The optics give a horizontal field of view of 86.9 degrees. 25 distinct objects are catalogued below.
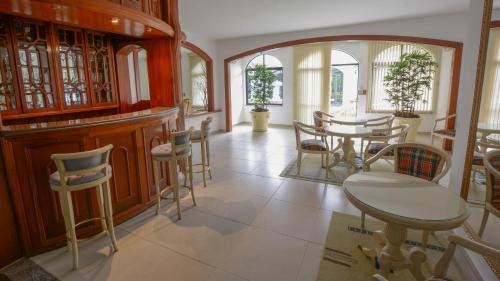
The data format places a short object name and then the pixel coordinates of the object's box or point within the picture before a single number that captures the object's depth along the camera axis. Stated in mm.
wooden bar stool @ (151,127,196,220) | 2926
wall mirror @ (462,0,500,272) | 2096
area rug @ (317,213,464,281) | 2059
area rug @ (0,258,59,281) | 2121
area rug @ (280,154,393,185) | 4177
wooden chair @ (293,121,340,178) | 4152
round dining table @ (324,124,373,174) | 4120
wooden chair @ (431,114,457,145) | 4613
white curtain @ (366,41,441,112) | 7105
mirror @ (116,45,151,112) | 4532
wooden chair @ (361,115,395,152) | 4454
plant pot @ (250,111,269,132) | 8219
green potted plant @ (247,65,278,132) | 8055
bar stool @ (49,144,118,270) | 2021
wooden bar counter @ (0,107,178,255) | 2207
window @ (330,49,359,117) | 8258
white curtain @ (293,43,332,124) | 8156
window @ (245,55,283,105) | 9141
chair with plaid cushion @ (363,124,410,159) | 3801
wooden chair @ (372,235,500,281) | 1165
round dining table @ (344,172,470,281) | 1549
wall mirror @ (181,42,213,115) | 9656
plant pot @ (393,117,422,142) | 6051
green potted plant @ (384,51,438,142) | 6113
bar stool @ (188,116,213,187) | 3885
